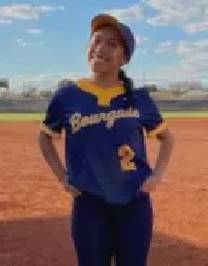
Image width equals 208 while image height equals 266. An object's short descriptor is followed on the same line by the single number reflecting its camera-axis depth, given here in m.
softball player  3.29
